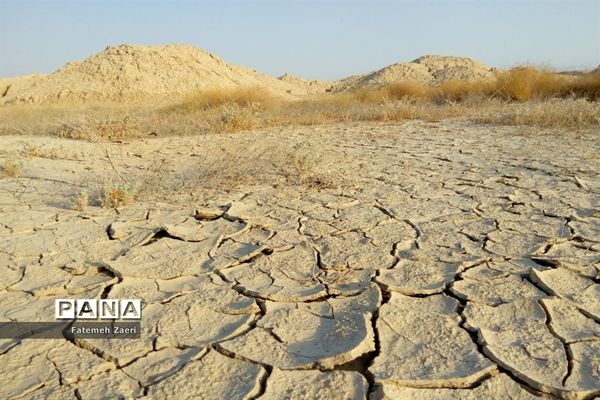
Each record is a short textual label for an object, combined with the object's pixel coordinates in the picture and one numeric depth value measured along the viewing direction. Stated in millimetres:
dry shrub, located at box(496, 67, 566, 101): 8375
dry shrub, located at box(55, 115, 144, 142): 5680
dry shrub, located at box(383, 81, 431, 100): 9539
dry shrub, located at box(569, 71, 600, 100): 8093
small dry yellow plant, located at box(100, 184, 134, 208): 3018
